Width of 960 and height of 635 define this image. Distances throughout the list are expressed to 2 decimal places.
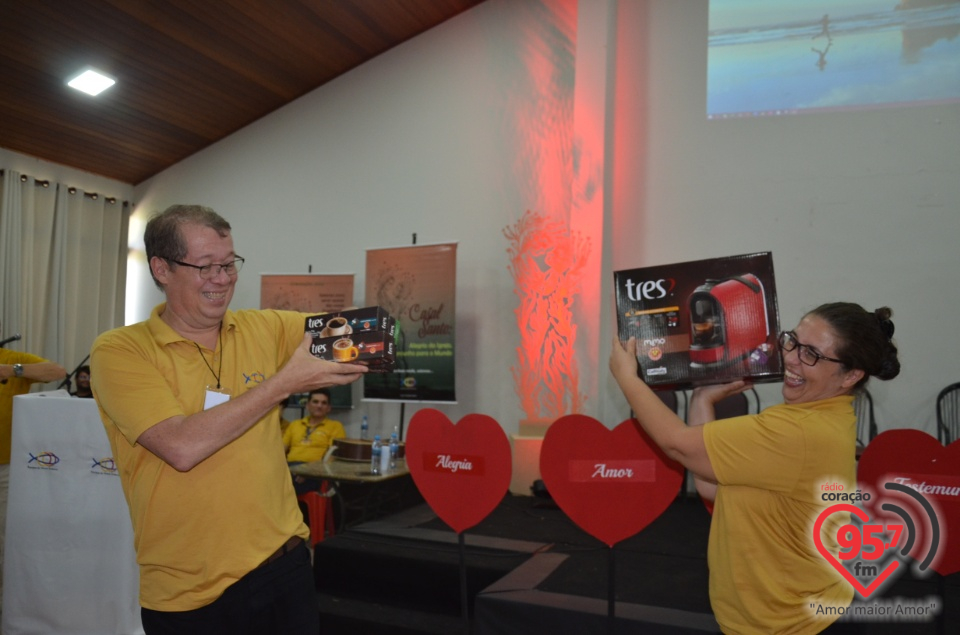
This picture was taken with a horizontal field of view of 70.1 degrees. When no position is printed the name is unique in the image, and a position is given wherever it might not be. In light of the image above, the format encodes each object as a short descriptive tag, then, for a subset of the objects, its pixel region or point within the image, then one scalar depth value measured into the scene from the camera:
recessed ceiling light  6.29
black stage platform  2.47
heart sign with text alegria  2.31
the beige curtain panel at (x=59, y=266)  7.08
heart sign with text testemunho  2.04
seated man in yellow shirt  5.56
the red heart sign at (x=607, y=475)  2.13
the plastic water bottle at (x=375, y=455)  4.69
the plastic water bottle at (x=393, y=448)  4.92
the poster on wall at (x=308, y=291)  6.89
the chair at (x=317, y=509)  4.79
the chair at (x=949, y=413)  4.78
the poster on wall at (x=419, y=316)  6.12
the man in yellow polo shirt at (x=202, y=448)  1.41
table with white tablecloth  3.06
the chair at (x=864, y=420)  4.90
